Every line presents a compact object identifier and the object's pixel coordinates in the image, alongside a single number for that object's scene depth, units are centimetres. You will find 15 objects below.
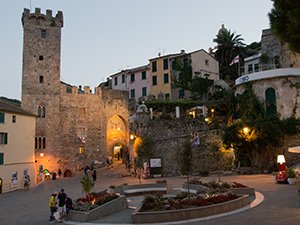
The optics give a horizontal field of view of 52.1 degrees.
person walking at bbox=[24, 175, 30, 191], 3083
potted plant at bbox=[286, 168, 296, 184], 2007
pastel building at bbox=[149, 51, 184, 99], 5056
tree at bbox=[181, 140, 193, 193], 1938
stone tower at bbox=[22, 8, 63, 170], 4462
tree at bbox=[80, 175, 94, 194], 1762
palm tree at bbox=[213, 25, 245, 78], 5516
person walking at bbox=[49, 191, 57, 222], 1495
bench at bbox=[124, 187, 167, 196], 2209
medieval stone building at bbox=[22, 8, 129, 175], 4472
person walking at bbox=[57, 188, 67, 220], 1548
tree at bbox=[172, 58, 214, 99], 4572
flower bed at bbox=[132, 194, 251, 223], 1250
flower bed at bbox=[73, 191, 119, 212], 1512
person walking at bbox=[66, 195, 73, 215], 1534
